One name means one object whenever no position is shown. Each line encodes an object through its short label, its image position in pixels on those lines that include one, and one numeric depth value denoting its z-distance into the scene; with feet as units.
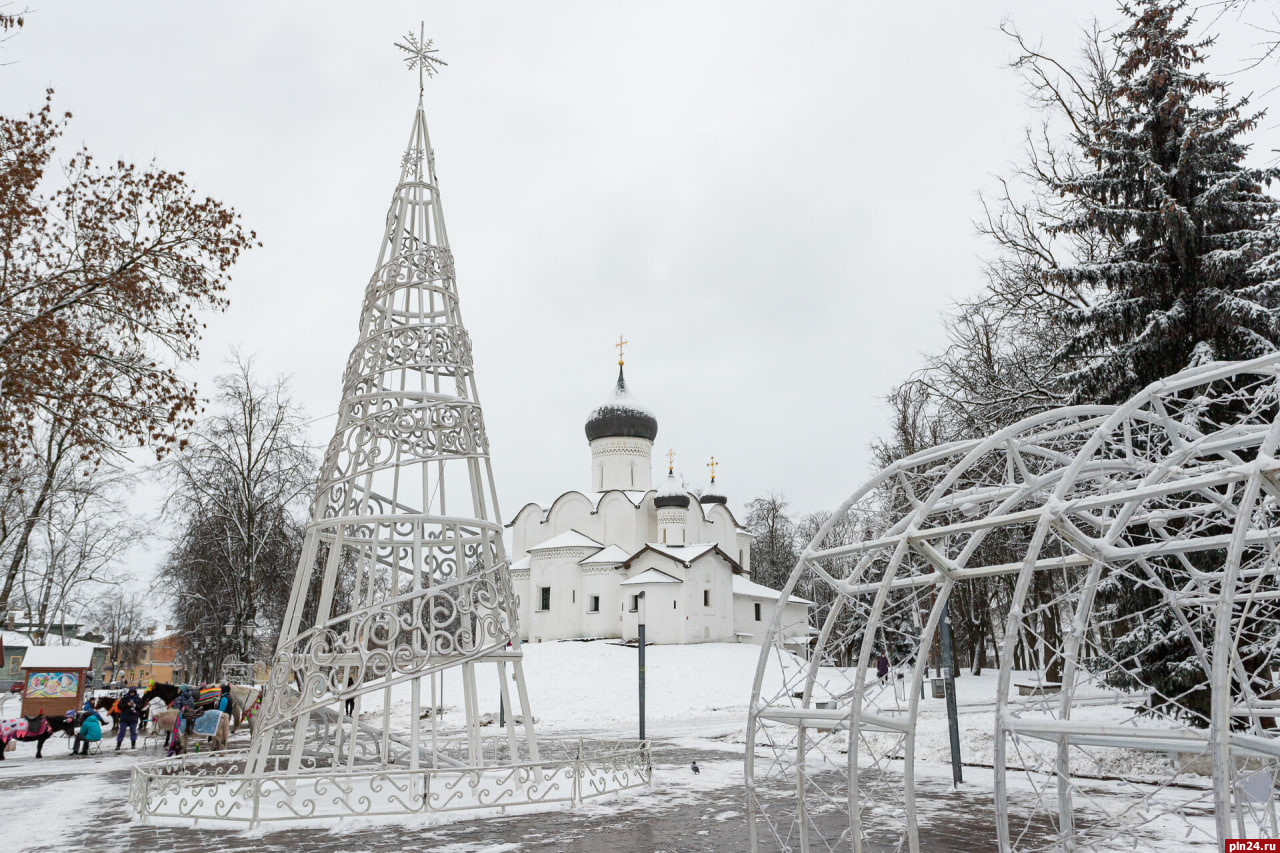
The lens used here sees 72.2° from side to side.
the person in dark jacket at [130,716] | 59.82
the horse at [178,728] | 44.78
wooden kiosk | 66.85
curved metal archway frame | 13.00
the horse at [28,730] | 53.83
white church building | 134.00
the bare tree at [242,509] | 77.87
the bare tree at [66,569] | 92.73
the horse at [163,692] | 66.95
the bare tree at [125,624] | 195.21
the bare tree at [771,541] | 176.04
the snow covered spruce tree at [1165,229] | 38.81
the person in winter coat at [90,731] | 54.03
